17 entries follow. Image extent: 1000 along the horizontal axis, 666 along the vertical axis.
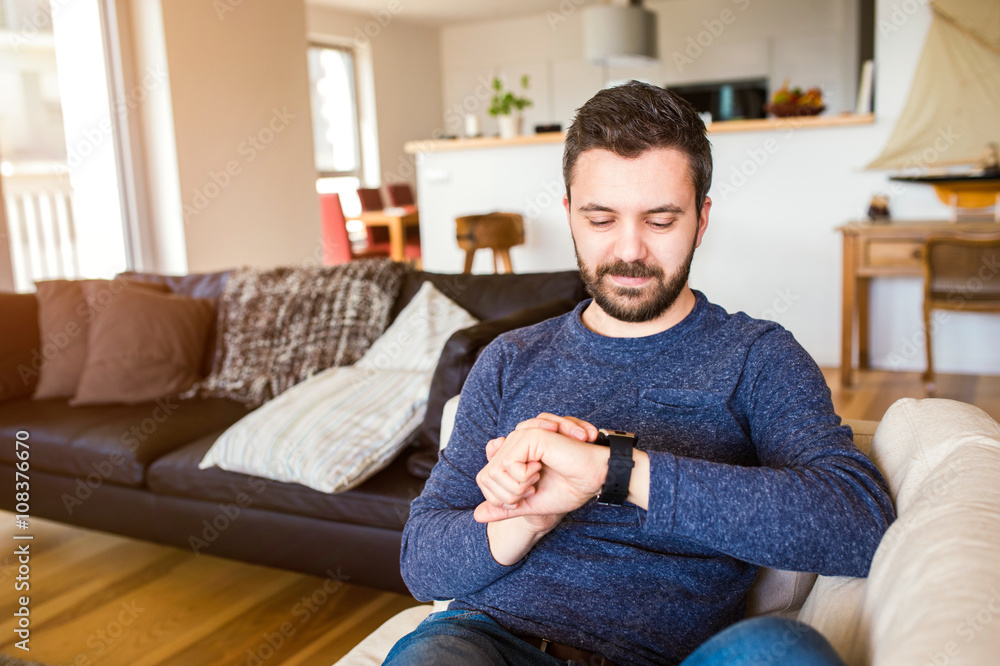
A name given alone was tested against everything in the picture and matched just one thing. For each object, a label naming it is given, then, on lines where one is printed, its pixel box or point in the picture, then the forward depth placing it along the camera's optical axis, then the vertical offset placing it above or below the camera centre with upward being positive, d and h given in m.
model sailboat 3.68 +0.30
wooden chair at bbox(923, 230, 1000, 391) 3.41 -0.40
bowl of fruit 4.18 +0.41
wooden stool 4.59 -0.19
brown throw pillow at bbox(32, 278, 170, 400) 2.79 -0.38
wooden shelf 4.03 +0.32
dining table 6.36 -0.15
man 0.88 -0.31
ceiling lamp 5.16 +1.01
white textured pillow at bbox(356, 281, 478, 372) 2.27 -0.37
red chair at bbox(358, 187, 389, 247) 6.73 -0.02
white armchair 0.64 -0.34
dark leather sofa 1.94 -0.70
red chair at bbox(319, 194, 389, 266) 5.97 -0.19
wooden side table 3.62 -0.32
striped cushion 1.94 -0.54
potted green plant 5.00 +0.51
